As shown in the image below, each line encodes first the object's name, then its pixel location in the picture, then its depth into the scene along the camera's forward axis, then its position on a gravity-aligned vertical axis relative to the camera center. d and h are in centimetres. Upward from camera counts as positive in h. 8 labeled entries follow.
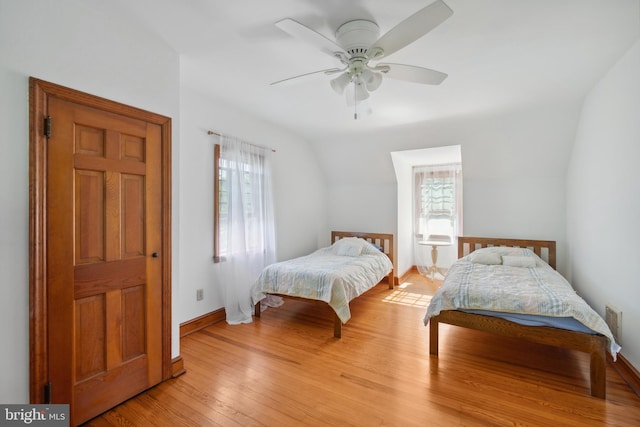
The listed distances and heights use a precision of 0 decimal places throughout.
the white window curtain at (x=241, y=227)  330 -15
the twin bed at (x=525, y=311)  203 -79
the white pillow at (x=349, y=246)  428 -51
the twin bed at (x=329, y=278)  300 -74
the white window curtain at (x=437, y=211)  524 +2
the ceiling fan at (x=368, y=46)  145 +95
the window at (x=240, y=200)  325 +16
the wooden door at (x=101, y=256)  161 -26
